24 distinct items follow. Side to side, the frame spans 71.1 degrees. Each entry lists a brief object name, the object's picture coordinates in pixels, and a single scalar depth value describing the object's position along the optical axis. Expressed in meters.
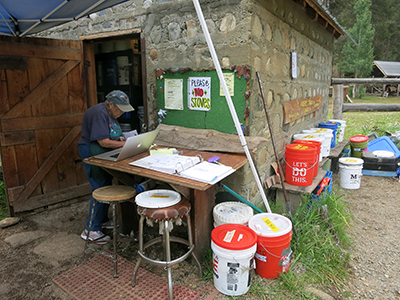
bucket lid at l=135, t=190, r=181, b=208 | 2.51
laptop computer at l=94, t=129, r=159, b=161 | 2.86
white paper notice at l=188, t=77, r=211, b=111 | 3.46
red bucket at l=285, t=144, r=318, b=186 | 3.75
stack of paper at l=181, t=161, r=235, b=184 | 2.38
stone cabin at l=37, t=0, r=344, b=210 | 3.20
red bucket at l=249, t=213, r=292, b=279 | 2.62
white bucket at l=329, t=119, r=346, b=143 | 6.68
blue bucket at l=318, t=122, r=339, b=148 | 5.89
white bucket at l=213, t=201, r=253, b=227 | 2.86
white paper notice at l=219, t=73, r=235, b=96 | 3.26
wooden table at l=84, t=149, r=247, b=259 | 2.58
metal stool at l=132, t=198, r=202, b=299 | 2.44
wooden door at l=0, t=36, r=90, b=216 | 3.88
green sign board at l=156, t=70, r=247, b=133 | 3.30
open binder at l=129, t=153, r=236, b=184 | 2.44
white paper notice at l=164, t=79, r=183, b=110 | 3.68
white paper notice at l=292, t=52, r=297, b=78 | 4.50
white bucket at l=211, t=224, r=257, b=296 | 2.41
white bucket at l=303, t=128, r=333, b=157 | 4.98
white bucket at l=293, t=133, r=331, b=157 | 4.64
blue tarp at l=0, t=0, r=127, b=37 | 3.08
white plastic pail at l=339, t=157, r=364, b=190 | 5.13
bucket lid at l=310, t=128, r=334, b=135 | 5.03
